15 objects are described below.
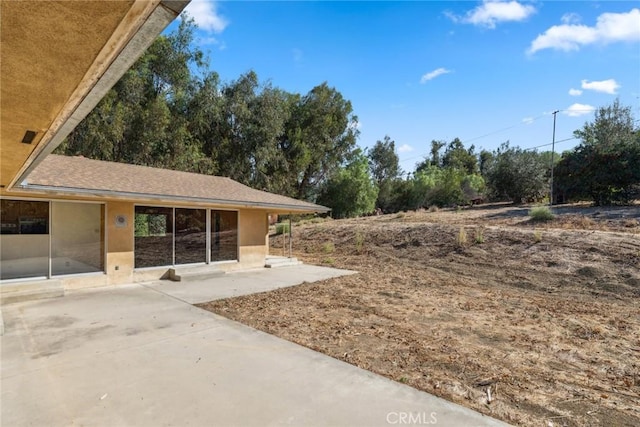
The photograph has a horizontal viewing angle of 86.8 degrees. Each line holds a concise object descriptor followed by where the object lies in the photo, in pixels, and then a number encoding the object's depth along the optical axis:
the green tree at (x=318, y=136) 27.77
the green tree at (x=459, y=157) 50.75
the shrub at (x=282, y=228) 21.29
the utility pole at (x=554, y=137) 19.25
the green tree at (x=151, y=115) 16.31
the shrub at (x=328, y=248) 16.06
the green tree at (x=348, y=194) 34.12
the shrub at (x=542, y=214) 13.72
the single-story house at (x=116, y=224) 7.64
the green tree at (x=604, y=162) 14.63
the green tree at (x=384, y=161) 46.25
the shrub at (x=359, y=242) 15.20
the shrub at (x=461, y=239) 12.60
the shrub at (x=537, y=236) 11.23
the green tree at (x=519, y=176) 20.33
